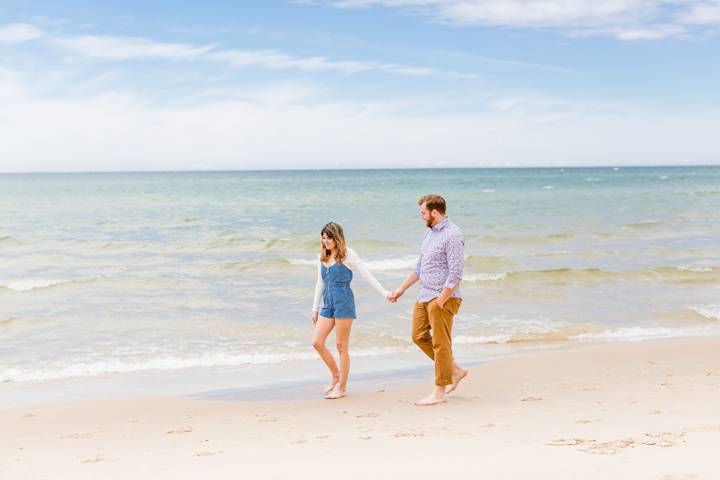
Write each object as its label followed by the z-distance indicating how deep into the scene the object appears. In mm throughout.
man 6484
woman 7289
